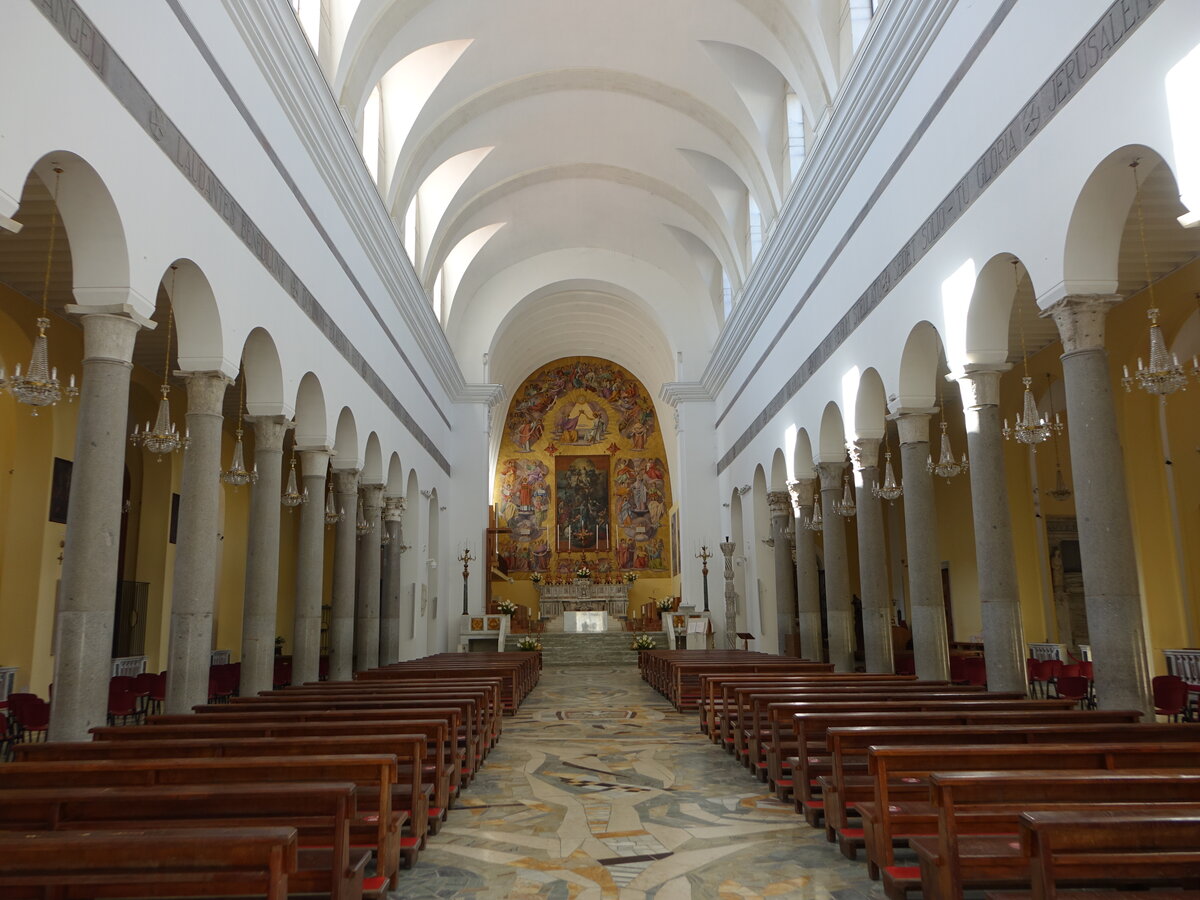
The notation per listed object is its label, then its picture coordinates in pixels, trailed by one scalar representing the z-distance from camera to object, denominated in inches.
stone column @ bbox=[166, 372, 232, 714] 360.5
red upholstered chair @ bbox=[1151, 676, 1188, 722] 421.1
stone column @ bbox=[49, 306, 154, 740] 277.0
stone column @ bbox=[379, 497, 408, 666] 767.1
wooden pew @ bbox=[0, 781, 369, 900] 162.4
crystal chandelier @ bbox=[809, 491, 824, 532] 662.4
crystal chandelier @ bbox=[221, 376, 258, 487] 432.1
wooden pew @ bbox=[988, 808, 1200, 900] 130.7
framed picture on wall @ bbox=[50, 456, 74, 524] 535.8
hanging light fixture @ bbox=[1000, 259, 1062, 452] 354.0
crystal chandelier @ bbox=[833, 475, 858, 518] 579.5
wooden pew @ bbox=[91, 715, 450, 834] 244.7
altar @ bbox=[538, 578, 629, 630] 1282.0
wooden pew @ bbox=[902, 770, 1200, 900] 160.9
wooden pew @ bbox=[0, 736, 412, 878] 187.9
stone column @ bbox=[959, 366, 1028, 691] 386.0
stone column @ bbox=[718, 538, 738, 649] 917.8
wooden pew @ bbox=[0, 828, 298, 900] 128.0
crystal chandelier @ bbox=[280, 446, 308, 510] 504.1
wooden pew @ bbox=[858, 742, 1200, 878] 189.9
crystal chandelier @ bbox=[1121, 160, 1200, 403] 283.1
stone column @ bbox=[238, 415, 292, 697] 440.1
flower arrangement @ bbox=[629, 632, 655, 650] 960.9
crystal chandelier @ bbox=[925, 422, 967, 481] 436.5
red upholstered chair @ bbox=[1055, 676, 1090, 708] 471.5
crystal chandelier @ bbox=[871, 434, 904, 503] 509.4
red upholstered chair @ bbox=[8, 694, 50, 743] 391.5
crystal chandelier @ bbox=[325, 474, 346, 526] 581.0
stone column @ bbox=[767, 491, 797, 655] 763.4
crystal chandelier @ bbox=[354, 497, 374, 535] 666.2
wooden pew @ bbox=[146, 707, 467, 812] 279.1
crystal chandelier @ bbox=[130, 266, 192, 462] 341.1
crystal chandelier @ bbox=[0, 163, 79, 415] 267.0
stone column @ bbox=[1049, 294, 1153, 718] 299.4
